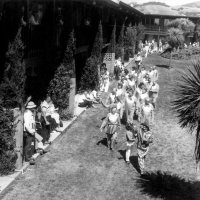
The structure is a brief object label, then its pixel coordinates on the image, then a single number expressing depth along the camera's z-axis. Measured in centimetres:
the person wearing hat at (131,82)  1664
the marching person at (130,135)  1123
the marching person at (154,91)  1677
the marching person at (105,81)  2105
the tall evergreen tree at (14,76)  965
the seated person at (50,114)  1264
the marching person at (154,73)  1936
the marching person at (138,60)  2740
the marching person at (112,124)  1198
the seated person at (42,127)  1244
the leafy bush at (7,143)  969
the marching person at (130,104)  1459
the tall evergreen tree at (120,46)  2991
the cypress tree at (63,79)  1509
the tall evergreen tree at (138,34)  4147
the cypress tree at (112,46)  2645
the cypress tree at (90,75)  1900
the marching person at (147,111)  1361
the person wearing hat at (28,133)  1083
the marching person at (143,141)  1024
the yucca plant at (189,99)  700
